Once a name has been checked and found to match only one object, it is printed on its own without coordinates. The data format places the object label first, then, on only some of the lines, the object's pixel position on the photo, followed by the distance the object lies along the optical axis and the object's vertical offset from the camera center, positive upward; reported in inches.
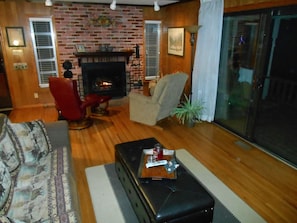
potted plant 166.2 -48.1
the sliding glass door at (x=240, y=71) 133.6 -15.9
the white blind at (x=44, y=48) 200.9 -2.5
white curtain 156.5 -6.7
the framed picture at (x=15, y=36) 191.2 +7.5
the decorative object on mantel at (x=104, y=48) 223.3 -2.2
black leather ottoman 65.7 -45.6
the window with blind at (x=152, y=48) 246.5 -2.2
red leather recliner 142.6 -37.5
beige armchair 151.6 -38.4
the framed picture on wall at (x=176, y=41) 215.5 +5.2
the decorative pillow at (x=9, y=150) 80.3 -37.7
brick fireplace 222.5 -27.3
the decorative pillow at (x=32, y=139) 89.0 -37.6
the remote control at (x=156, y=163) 82.7 -42.4
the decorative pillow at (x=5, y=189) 63.9 -42.3
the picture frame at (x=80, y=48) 215.5 -2.8
